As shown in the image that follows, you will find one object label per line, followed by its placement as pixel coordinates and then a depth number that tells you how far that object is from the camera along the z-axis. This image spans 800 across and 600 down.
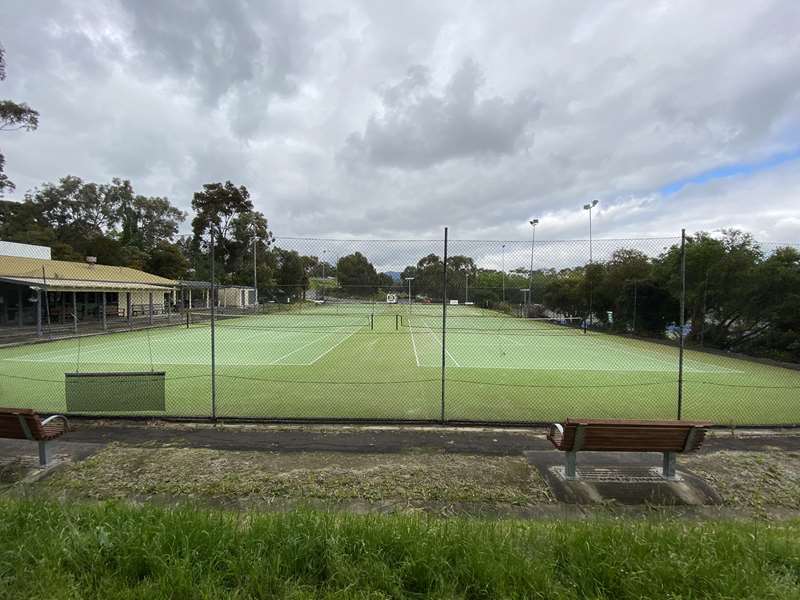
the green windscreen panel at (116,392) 6.88
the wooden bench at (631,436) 4.49
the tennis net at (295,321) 28.11
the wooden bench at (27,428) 4.62
